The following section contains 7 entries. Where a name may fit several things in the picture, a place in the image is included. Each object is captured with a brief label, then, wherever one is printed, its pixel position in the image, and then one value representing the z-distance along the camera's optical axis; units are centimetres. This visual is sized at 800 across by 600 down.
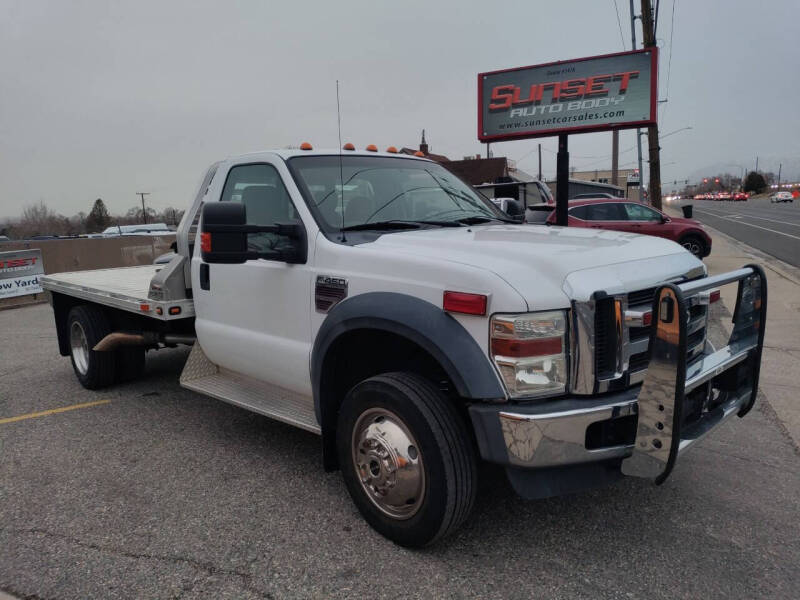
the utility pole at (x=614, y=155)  3381
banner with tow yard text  1346
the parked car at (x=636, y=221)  1555
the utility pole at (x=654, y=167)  2214
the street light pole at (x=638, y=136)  2510
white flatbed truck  267
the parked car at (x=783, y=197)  7694
